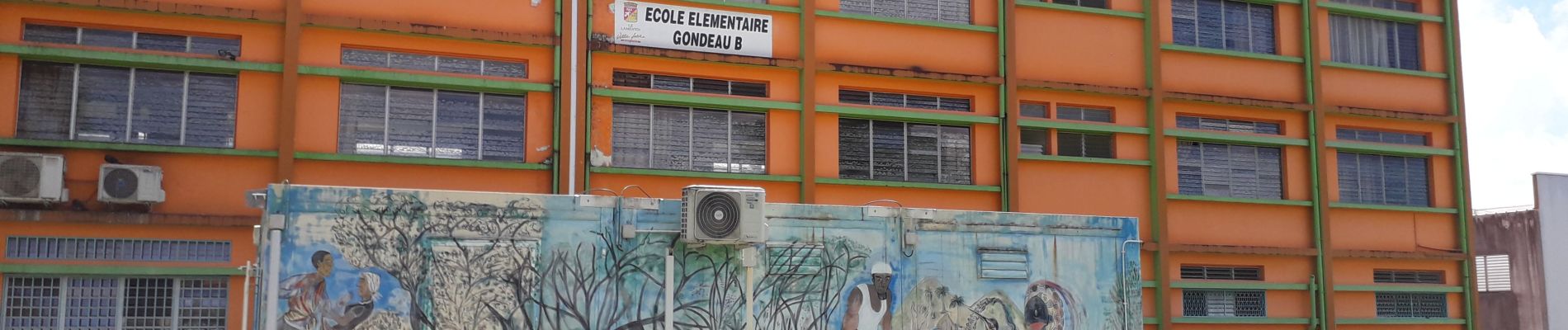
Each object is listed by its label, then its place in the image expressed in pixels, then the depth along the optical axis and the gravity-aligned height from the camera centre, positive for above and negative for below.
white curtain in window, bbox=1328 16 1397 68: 21.05 +2.81
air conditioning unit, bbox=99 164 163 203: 13.93 +0.37
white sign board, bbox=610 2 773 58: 16.59 +2.37
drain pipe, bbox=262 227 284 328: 10.62 -0.38
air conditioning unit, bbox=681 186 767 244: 11.82 +0.05
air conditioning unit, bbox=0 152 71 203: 13.63 +0.42
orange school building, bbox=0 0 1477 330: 14.38 +1.21
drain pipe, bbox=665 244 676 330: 11.70 -0.62
